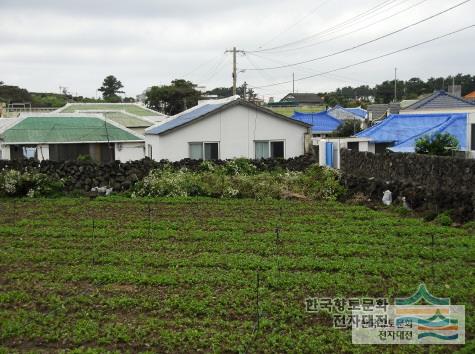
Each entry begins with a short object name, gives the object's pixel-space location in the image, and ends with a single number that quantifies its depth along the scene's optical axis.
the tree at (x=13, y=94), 78.59
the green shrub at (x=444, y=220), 14.08
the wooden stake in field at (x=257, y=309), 7.08
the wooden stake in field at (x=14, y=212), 15.02
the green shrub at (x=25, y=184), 20.16
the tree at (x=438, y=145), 20.41
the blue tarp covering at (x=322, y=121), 42.75
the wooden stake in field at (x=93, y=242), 10.65
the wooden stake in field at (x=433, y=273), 8.97
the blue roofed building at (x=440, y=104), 33.16
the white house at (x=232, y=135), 24.86
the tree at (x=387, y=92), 80.94
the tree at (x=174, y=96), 59.88
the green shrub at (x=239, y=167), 22.66
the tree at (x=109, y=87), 90.44
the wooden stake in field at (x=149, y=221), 13.09
